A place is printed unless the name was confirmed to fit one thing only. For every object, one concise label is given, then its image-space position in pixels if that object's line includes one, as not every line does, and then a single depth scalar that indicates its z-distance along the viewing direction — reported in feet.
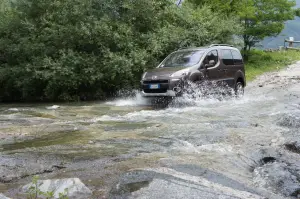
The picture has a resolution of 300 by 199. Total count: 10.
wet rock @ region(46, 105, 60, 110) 37.43
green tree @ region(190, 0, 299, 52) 76.23
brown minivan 35.42
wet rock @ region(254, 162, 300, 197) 13.25
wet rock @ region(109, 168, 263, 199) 11.71
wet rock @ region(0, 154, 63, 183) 13.87
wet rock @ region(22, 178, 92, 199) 11.65
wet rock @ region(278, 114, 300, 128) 24.23
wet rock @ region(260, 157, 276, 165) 16.40
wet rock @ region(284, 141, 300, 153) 18.35
